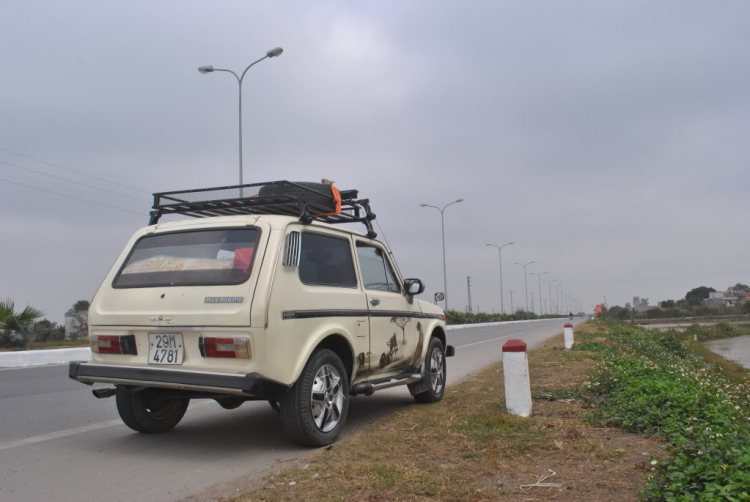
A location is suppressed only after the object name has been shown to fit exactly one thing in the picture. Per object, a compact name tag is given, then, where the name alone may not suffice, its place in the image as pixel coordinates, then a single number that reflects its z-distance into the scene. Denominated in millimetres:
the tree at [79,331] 24239
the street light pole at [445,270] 46531
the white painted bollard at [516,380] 6113
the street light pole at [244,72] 20766
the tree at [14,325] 17719
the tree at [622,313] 95875
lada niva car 4707
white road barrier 14570
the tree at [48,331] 21027
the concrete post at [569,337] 16438
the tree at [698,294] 145000
